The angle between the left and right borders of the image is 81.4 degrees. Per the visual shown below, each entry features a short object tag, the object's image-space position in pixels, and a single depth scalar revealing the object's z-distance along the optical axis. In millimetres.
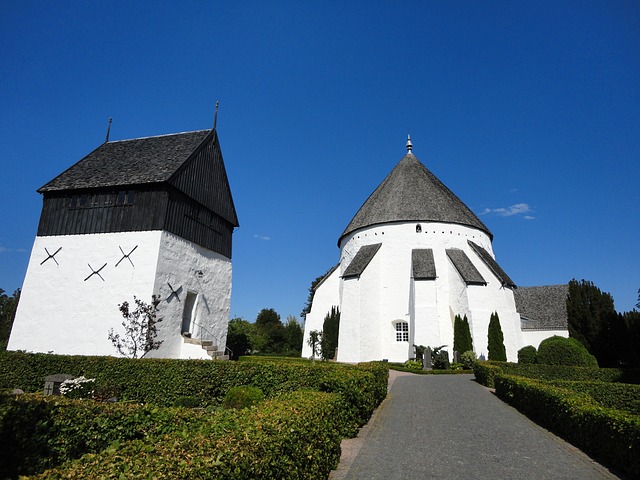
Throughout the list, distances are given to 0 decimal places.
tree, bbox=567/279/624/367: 26953
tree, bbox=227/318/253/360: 26023
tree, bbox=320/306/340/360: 27375
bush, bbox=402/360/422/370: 20500
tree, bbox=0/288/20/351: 37562
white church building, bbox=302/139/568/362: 23516
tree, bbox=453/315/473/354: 22172
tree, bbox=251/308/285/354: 50688
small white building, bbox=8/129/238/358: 15203
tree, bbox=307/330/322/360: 27831
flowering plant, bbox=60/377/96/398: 10195
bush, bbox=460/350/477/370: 20922
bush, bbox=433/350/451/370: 20734
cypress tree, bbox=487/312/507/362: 22109
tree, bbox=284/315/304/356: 46694
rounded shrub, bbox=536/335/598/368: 17328
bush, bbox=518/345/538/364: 20980
